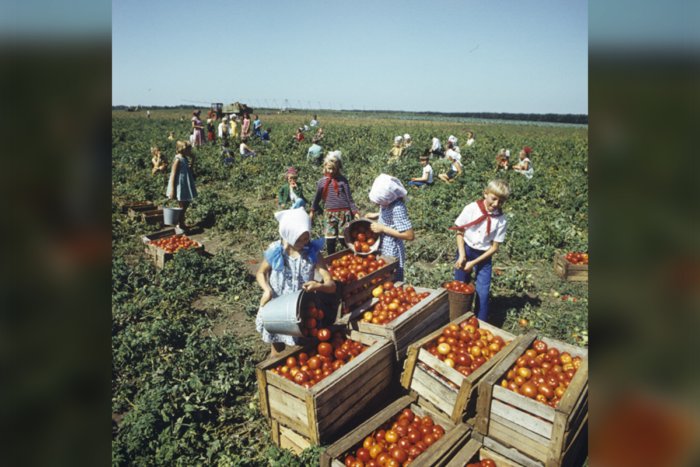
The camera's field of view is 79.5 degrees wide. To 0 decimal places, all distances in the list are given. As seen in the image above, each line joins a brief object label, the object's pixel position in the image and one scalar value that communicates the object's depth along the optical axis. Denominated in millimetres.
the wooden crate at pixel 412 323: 4562
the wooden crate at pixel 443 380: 3922
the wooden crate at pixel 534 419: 3412
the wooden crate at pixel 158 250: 8578
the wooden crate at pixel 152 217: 11117
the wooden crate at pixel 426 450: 3525
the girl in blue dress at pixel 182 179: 9945
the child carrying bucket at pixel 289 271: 4535
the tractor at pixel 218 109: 43762
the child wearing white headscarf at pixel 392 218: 5777
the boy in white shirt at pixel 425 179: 15000
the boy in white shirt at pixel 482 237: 5348
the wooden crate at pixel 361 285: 5094
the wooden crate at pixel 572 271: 8188
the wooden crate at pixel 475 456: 3570
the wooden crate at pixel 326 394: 3729
